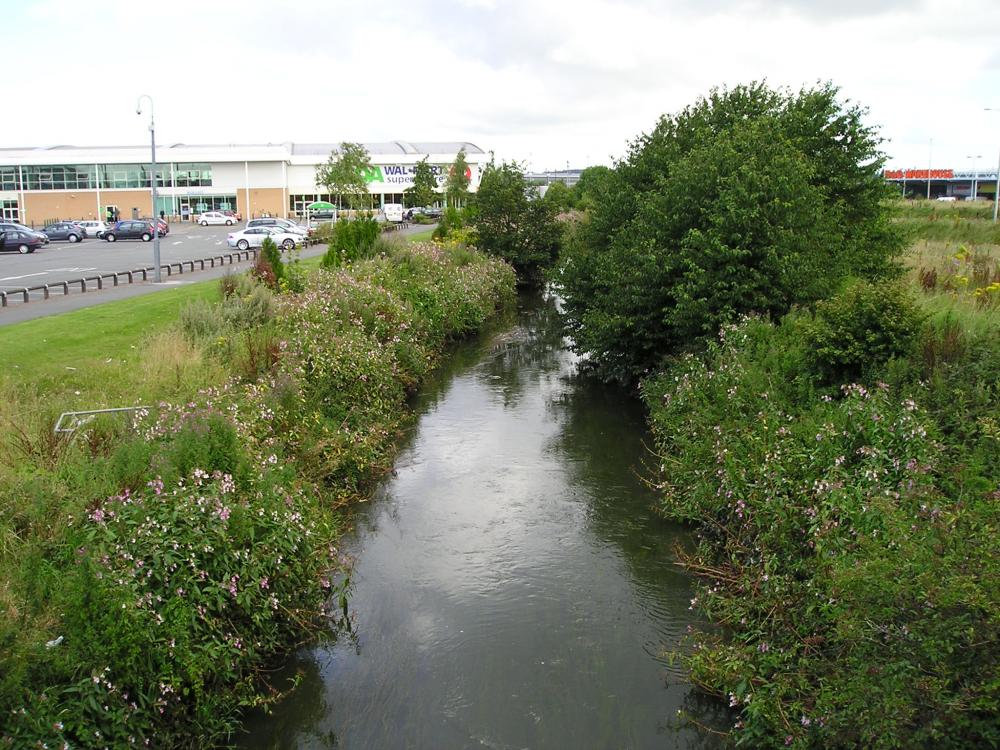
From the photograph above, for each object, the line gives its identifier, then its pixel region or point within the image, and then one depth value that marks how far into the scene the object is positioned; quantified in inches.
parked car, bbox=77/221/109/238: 2346.2
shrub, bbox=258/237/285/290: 877.2
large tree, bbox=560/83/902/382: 625.0
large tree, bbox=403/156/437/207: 3262.8
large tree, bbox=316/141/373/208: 2568.9
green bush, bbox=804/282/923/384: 450.0
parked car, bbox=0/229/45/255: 1813.5
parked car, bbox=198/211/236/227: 2999.5
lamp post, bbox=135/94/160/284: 1128.7
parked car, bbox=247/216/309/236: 2051.9
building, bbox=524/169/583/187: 6248.0
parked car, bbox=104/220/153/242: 2194.9
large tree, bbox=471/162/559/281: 1579.7
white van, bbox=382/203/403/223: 2834.6
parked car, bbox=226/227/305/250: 1881.2
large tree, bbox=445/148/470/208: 2765.7
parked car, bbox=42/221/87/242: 2220.7
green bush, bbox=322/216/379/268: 1077.8
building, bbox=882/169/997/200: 3617.1
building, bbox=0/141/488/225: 3319.4
